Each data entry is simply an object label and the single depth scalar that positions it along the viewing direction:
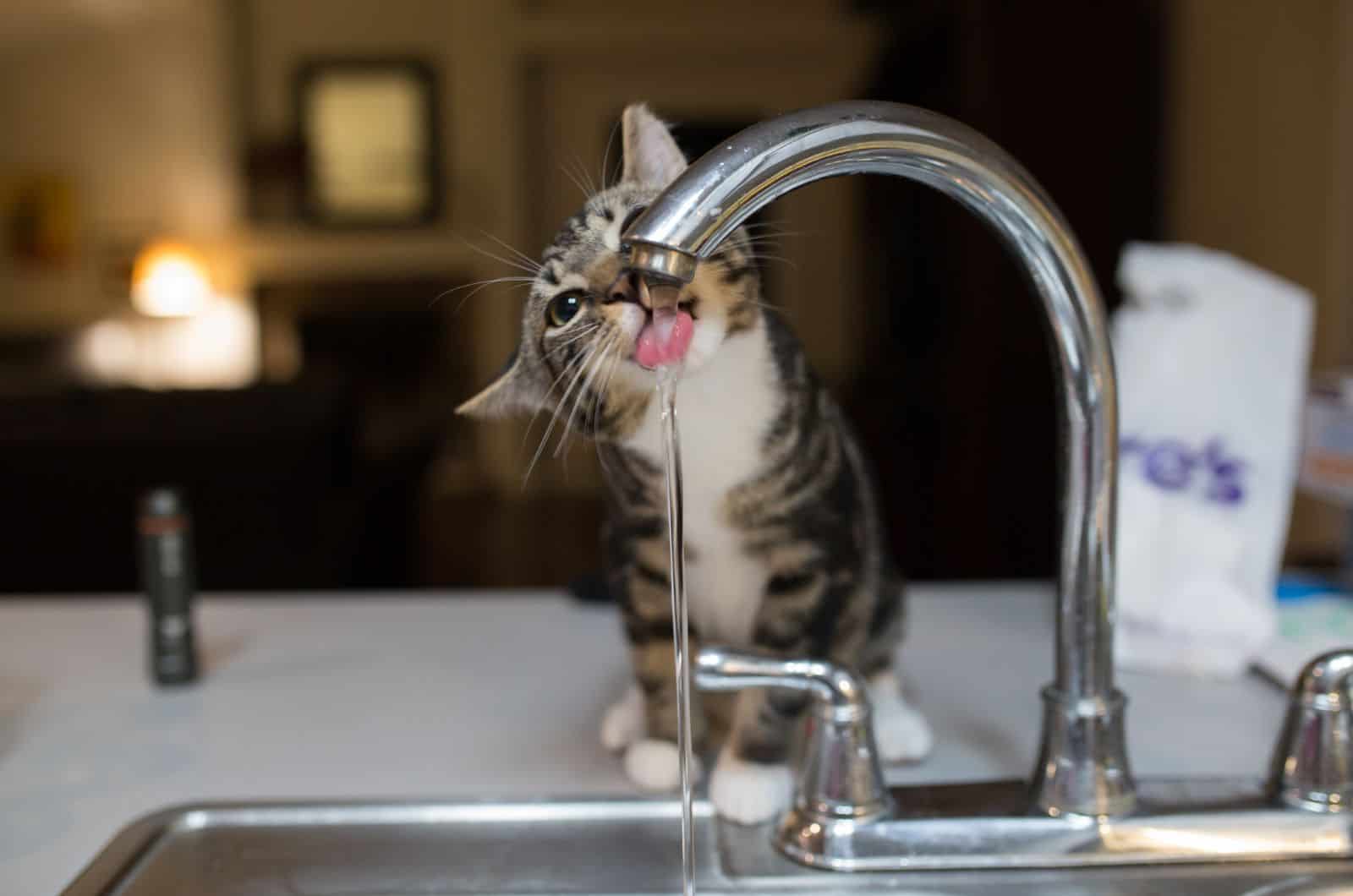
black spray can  0.85
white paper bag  0.84
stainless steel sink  0.57
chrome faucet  0.53
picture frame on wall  5.21
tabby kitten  0.56
